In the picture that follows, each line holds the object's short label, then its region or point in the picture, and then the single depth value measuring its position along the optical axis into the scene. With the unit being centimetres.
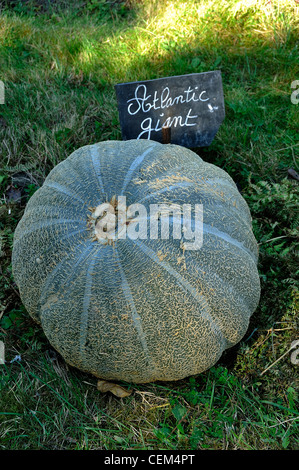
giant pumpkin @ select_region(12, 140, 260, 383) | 217
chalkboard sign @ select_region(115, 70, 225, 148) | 335
